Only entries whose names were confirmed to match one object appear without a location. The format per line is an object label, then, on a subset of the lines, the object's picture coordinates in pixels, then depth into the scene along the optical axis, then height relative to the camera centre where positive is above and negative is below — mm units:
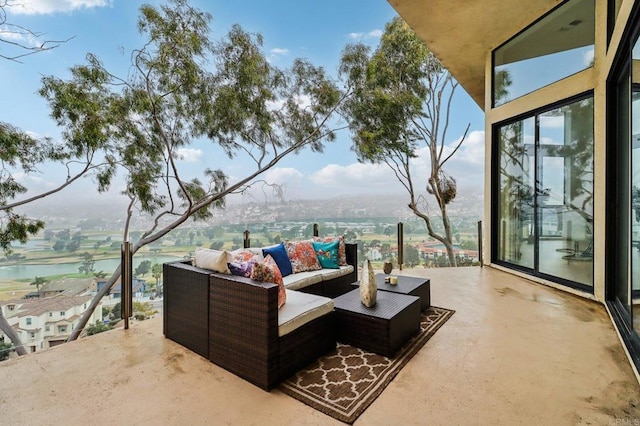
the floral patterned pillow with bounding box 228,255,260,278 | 2320 -437
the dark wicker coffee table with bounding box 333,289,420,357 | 2391 -926
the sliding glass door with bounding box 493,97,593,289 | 3977 +228
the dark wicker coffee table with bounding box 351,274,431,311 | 3234 -839
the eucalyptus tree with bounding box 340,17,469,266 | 7141 +2386
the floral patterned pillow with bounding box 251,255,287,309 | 2186 -460
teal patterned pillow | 3914 -562
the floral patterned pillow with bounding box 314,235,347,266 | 4057 -511
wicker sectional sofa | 2006 -834
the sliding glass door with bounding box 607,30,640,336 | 2481 +138
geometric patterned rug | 1812 -1148
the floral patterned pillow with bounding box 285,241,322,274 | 3689 -567
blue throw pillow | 3510 -544
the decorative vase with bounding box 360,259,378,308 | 2656 -675
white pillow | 2449 -399
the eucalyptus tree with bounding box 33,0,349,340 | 4699 +1784
